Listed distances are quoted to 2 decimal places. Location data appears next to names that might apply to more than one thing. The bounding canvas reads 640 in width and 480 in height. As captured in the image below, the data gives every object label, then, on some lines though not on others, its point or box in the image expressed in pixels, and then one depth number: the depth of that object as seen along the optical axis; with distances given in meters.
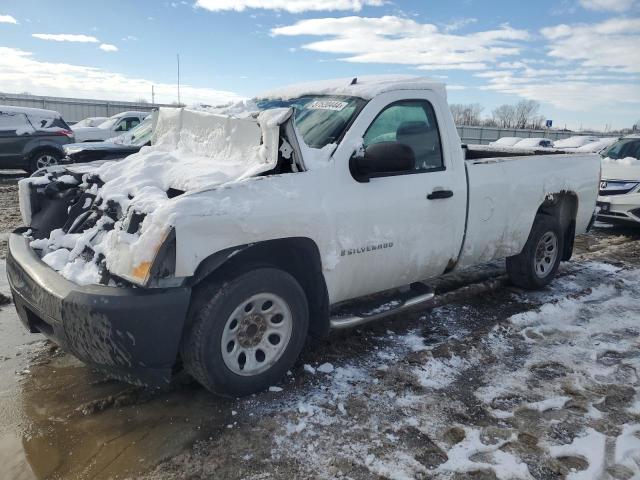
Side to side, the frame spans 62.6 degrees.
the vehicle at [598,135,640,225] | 8.55
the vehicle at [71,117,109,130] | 23.29
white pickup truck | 2.82
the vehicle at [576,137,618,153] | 17.49
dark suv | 12.74
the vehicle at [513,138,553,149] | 25.28
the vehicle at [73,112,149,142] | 16.33
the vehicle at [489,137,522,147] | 28.14
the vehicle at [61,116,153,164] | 7.70
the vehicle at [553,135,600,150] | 25.22
